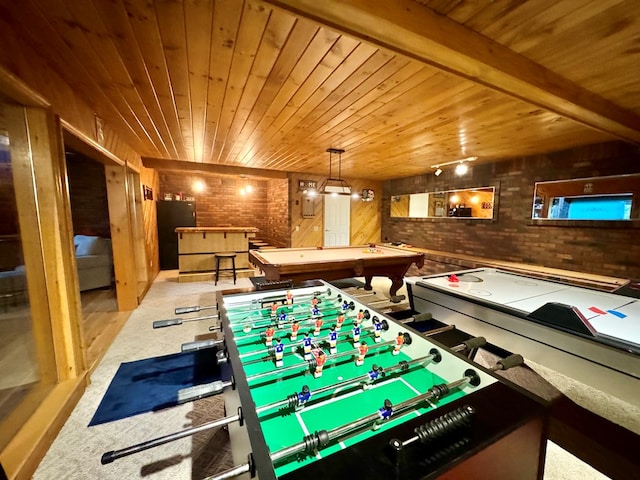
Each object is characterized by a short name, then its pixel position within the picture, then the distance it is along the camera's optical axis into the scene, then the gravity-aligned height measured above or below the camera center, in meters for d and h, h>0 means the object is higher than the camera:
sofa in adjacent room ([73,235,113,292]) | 4.21 -0.86
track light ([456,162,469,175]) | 4.33 +0.73
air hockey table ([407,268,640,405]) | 1.24 -0.66
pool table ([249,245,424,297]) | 3.25 -0.70
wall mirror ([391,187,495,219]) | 5.29 +0.16
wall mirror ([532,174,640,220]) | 3.26 +0.17
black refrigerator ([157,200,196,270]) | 5.93 -0.32
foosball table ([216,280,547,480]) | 0.66 -0.68
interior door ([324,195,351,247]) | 6.65 -0.25
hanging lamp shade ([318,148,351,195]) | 3.73 +0.32
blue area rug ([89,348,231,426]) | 1.83 -1.40
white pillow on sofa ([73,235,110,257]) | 4.41 -0.61
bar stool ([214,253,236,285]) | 5.14 -1.00
